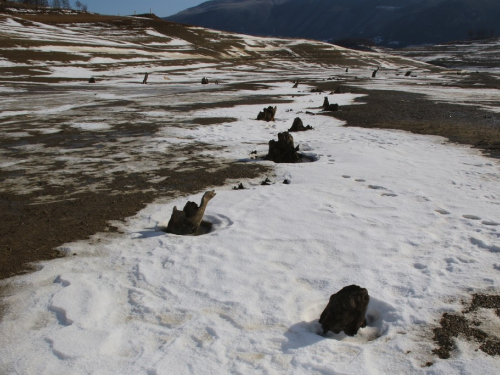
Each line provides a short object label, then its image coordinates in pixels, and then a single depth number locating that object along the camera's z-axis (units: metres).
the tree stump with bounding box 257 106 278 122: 15.41
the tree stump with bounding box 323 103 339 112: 17.92
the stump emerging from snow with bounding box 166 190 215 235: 6.01
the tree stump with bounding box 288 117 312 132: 13.52
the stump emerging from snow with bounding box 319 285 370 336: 3.89
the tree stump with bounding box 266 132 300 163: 9.99
